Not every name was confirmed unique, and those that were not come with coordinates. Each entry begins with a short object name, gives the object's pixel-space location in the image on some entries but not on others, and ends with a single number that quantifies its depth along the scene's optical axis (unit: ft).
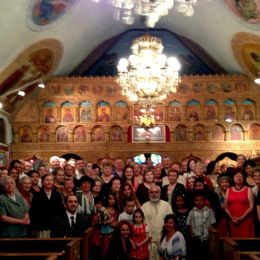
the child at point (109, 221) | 18.35
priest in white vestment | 18.27
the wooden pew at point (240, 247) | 12.51
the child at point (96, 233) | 18.02
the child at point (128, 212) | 18.36
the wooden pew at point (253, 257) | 10.90
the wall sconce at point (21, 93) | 41.66
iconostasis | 44.70
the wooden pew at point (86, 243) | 15.78
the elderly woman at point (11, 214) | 16.22
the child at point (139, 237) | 17.07
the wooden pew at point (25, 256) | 12.49
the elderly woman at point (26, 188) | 17.59
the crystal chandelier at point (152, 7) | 16.74
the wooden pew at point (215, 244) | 15.30
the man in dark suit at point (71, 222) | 16.91
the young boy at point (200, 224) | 18.03
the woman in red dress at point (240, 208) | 18.15
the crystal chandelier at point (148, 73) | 33.11
